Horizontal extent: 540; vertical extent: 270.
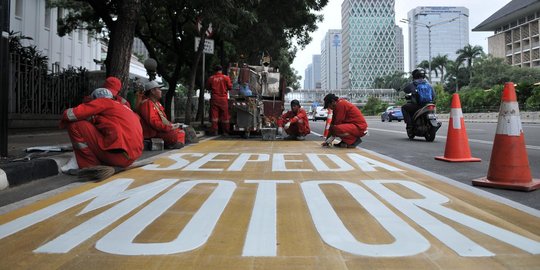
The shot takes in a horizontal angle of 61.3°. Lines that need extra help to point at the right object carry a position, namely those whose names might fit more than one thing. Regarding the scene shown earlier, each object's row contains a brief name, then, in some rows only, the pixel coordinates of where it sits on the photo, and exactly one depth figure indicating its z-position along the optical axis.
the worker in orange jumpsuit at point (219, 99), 13.24
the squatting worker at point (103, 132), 5.73
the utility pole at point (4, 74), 5.86
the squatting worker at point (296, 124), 12.41
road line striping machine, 13.28
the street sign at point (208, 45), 14.72
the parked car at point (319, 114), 43.10
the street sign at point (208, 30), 14.60
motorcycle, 11.37
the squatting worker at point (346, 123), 9.78
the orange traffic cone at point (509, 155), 4.96
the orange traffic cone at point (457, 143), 7.29
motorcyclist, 11.88
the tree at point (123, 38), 8.75
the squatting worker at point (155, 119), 8.84
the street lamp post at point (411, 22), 42.91
